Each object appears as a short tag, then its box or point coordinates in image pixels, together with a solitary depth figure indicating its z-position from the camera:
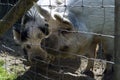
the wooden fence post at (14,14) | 1.71
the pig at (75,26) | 2.14
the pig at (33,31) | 2.30
